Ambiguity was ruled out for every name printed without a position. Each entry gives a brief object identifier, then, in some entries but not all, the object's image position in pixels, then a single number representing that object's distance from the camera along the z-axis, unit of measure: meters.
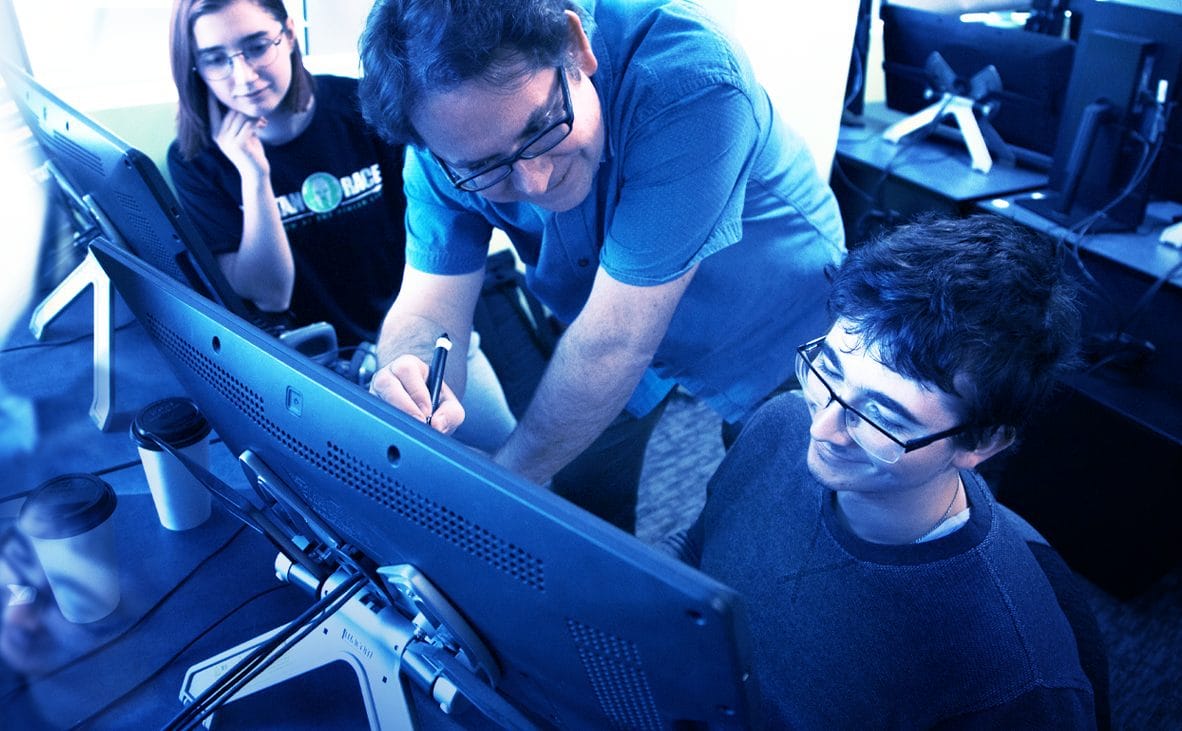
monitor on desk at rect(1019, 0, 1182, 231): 2.08
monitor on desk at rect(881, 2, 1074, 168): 2.47
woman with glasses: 1.63
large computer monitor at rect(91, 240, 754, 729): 0.48
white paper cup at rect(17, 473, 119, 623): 0.92
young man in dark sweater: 0.88
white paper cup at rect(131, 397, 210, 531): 1.04
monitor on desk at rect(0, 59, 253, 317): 1.06
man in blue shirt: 0.85
